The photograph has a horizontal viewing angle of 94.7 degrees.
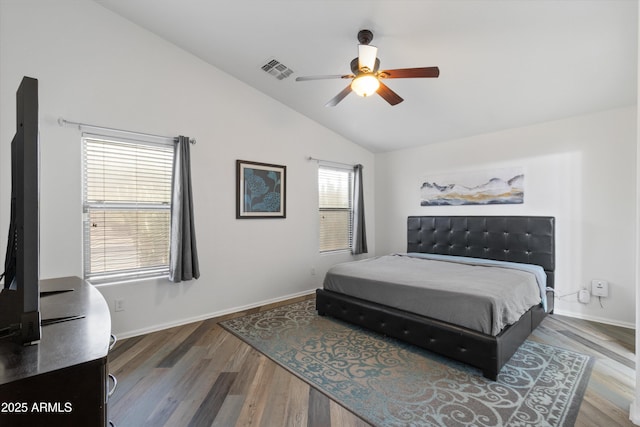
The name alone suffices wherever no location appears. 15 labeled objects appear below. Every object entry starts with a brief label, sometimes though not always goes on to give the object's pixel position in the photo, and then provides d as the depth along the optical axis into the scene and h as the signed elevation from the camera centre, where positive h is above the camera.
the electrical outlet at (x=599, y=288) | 3.31 -0.85
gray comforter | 2.37 -0.70
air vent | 3.37 +1.72
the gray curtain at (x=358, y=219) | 5.18 -0.09
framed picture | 3.88 +0.34
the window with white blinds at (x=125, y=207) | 2.93 +0.08
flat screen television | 0.98 +0.00
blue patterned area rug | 1.87 -1.27
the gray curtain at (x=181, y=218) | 3.24 -0.04
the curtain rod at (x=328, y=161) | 4.64 +0.87
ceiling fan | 2.39 +1.16
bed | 2.31 -0.92
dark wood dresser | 0.79 -0.47
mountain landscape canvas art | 3.98 +0.37
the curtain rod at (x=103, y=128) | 2.72 +0.86
